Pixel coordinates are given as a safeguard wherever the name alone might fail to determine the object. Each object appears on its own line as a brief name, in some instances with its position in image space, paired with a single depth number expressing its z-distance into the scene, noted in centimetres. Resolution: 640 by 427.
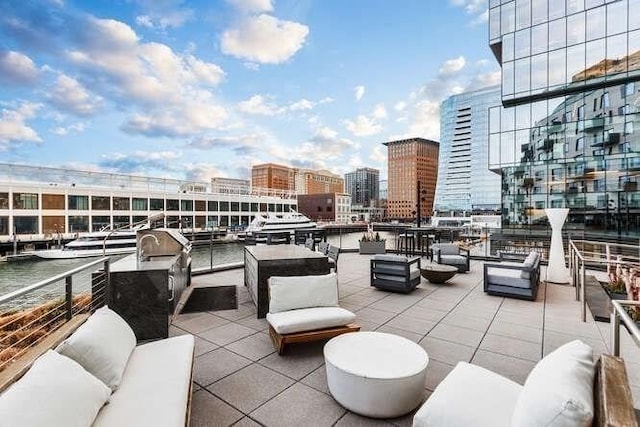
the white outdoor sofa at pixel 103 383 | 118
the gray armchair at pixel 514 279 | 479
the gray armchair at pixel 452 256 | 697
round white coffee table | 194
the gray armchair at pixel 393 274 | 518
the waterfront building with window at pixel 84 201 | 2445
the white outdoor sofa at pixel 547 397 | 101
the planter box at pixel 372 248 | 967
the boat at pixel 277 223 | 3098
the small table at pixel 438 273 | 568
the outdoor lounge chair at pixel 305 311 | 285
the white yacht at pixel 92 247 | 2256
